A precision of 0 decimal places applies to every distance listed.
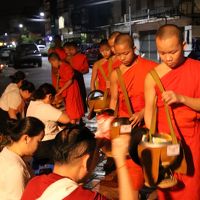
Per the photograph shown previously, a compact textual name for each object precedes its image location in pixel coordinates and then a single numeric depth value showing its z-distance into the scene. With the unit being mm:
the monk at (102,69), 3811
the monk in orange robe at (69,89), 4356
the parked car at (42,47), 23926
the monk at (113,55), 3534
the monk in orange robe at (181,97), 1963
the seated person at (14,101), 3317
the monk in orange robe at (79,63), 4848
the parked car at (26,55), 16128
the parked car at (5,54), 19411
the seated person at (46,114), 2832
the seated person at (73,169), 1231
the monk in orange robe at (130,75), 2545
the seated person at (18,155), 1791
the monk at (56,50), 4564
